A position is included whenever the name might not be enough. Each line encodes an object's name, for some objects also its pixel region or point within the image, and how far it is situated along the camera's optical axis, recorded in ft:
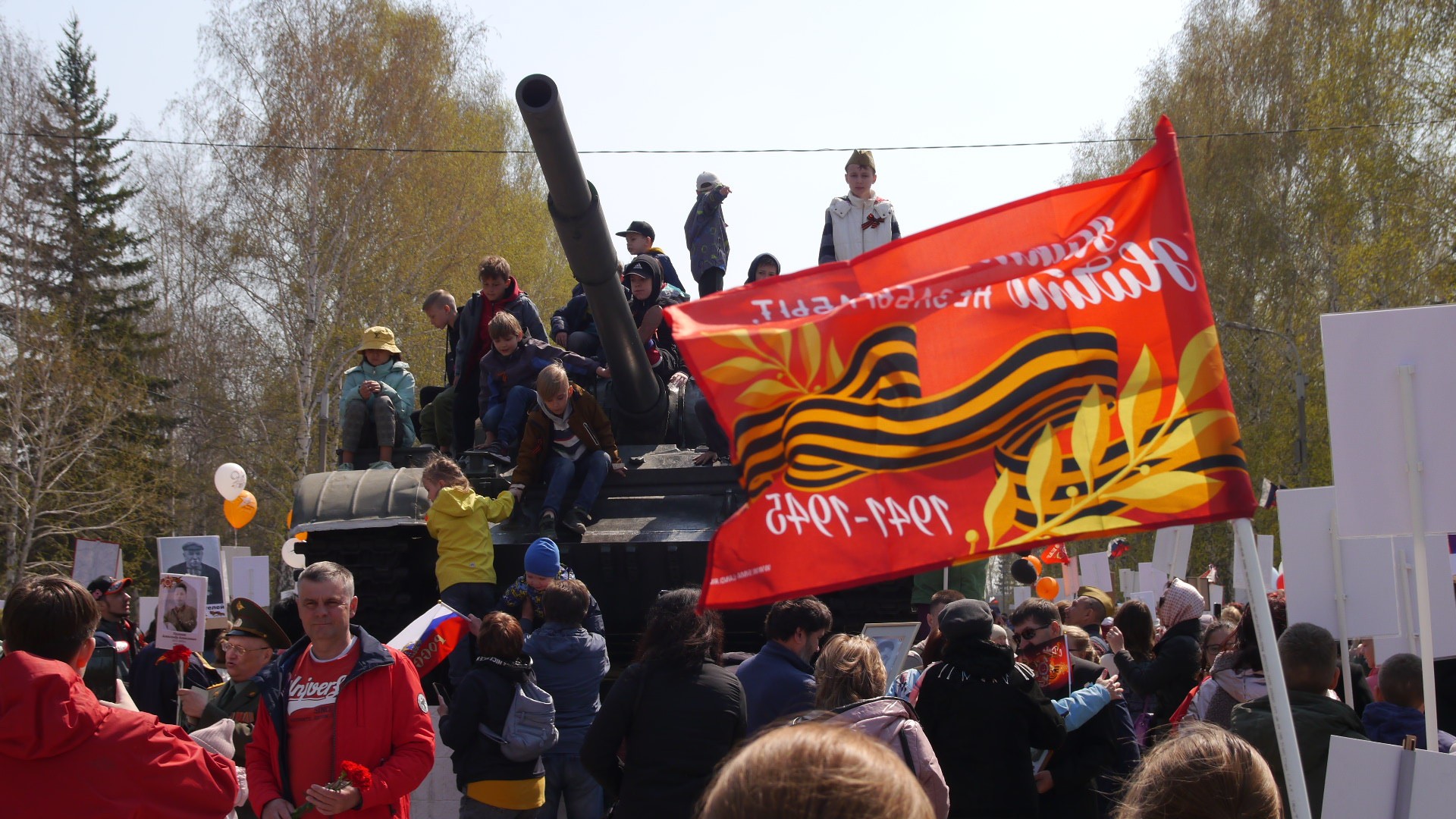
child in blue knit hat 22.77
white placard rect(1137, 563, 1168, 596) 36.19
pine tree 83.71
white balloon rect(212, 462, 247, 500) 49.96
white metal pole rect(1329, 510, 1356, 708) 17.97
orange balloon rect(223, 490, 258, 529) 50.33
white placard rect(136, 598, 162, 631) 37.35
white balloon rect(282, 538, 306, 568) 40.78
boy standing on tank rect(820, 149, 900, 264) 34.45
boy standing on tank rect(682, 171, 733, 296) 38.63
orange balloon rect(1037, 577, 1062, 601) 45.32
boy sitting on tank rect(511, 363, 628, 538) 27.94
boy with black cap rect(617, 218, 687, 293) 38.09
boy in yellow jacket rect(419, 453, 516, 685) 26.96
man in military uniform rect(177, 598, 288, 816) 16.69
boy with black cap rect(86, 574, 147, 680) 25.21
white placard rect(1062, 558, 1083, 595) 48.65
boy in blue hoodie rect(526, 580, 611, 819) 20.11
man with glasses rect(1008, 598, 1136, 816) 16.01
